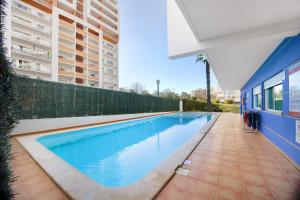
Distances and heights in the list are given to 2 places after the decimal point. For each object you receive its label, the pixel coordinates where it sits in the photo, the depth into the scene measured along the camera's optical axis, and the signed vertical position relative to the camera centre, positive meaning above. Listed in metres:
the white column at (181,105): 22.25 -0.49
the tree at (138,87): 40.69 +4.40
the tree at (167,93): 38.39 +2.55
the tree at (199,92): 41.50 +3.01
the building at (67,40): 20.62 +11.03
